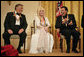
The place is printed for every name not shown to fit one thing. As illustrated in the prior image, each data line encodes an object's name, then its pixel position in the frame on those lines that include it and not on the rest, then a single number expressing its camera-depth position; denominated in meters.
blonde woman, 5.27
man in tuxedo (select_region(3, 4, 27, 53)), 4.98
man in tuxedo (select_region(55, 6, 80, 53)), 5.13
